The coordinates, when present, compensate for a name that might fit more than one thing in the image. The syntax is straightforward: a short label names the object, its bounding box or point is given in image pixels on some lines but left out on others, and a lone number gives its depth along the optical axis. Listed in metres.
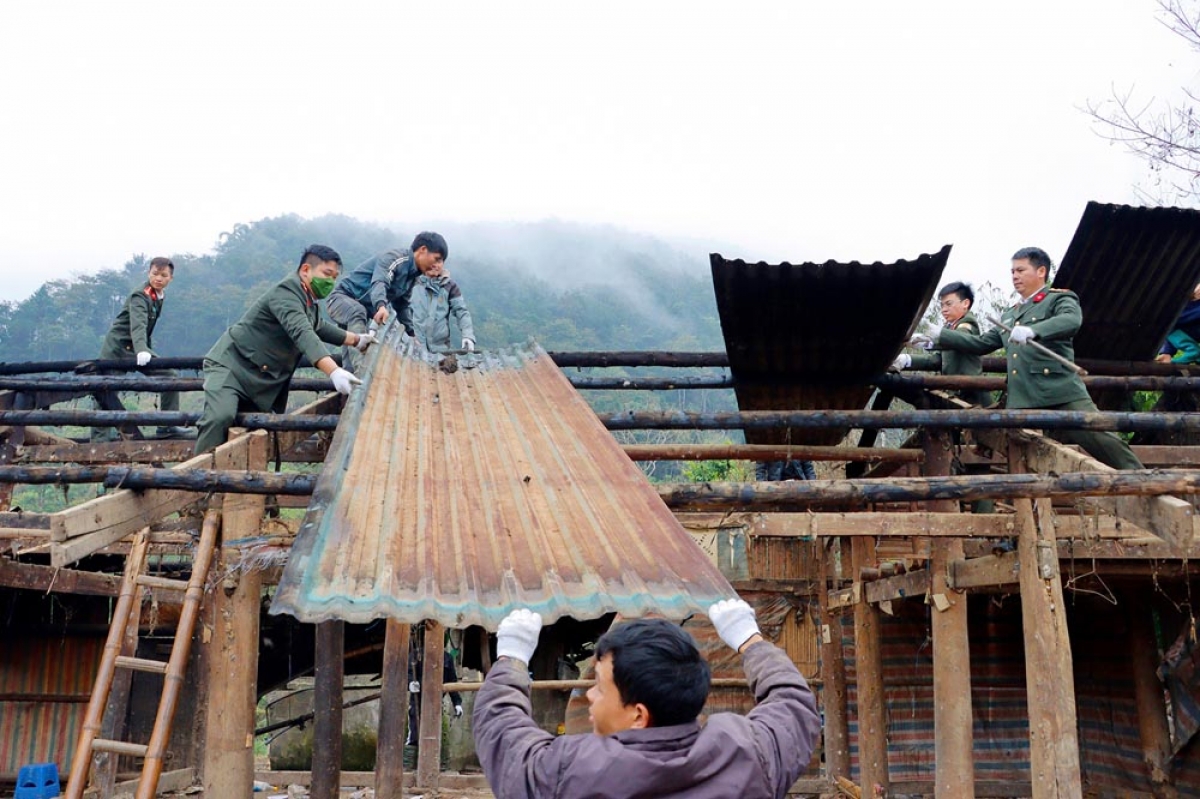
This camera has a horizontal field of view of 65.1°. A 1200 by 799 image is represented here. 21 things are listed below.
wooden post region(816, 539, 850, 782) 7.93
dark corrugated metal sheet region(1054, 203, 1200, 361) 7.32
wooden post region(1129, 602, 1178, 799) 8.16
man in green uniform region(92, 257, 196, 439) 8.96
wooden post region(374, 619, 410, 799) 6.15
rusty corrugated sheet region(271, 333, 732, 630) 2.69
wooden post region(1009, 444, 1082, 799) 4.65
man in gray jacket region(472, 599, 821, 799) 1.96
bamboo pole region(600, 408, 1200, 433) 5.04
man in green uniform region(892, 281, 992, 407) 7.27
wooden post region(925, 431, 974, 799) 5.31
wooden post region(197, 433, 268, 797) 4.12
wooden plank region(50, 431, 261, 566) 3.54
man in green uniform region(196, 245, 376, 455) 5.39
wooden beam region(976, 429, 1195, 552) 4.14
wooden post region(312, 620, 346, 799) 5.50
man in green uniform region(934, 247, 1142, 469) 5.64
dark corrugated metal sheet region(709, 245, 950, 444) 5.71
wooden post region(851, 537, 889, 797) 6.76
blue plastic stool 7.89
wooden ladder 3.64
